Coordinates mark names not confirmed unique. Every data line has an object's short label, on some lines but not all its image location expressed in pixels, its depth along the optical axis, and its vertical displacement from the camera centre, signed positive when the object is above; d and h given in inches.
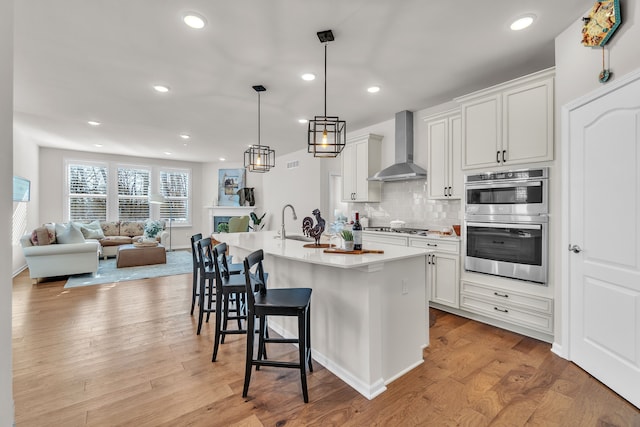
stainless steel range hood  169.5 +38.1
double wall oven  107.5 -4.7
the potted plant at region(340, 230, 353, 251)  91.3 -8.6
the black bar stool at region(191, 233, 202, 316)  137.1 -24.9
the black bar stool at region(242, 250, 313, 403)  74.0 -24.3
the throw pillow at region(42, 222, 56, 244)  198.5 -14.9
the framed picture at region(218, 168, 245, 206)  362.0 +32.6
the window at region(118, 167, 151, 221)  319.9 +20.6
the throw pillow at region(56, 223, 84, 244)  201.0 -16.2
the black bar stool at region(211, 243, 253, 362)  96.0 -25.1
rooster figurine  103.6 -5.9
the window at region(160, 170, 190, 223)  345.1 +21.4
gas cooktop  157.9 -10.5
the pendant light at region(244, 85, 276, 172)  141.8 +26.4
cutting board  88.4 -12.2
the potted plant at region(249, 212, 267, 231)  342.3 -10.7
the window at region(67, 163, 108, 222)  295.7 +20.9
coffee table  236.8 -36.5
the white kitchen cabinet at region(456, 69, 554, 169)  106.3 +35.7
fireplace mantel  355.3 +1.2
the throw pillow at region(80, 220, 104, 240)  269.1 -17.4
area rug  194.1 -45.3
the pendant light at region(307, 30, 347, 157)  95.7 +55.8
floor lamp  312.8 +14.2
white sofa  184.2 -30.5
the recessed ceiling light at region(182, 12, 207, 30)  88.0 +59.6
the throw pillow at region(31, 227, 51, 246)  191.8 -17.1
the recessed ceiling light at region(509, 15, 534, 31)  89.0 +59.4
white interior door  73.6 -7.2
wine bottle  91.7 -7.3
